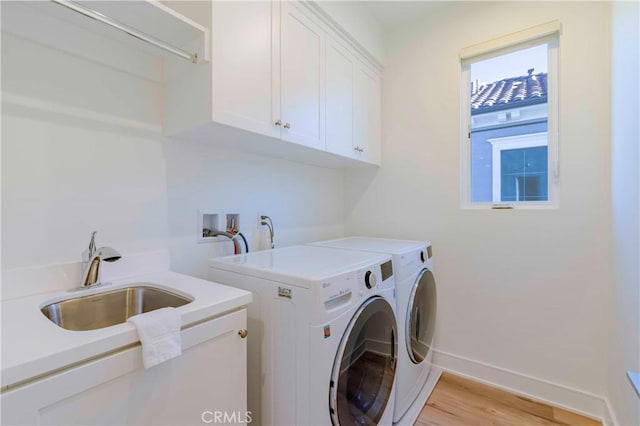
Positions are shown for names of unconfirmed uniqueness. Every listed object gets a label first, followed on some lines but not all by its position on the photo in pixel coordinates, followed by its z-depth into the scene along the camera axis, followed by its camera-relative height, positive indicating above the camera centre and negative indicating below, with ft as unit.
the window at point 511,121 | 5.98 +2.00
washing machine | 3.34 -1.64
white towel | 2.40 -1.08
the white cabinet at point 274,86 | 3.93 +2.02
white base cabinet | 1.96 -1.48
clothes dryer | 4.94 -2.08
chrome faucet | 3.56 -0.61
